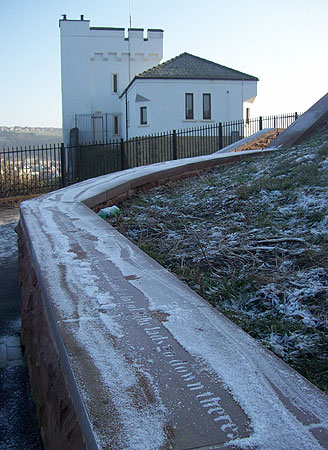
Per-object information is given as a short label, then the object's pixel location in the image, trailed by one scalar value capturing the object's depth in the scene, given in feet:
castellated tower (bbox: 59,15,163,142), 115.44
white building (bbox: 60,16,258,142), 100.99
